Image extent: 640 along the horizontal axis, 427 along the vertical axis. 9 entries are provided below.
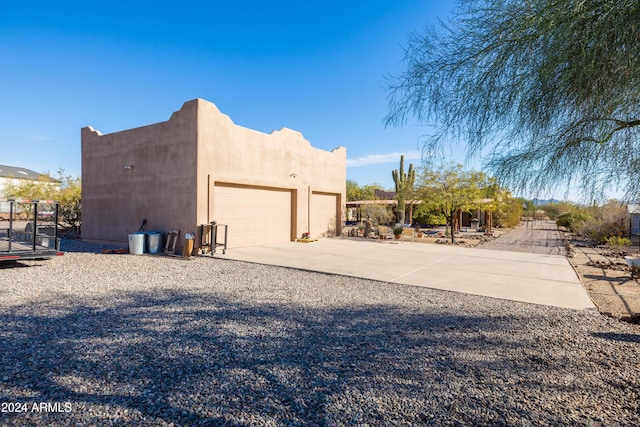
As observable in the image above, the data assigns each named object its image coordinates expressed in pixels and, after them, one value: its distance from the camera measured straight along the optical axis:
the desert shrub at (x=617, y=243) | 15.14
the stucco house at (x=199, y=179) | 11.88
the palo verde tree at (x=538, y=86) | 2.79
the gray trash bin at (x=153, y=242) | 12.03
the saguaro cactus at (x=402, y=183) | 21.03
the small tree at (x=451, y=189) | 17.61
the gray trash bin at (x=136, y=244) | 11.73
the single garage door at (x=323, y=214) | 18.22
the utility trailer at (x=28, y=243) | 8.52
